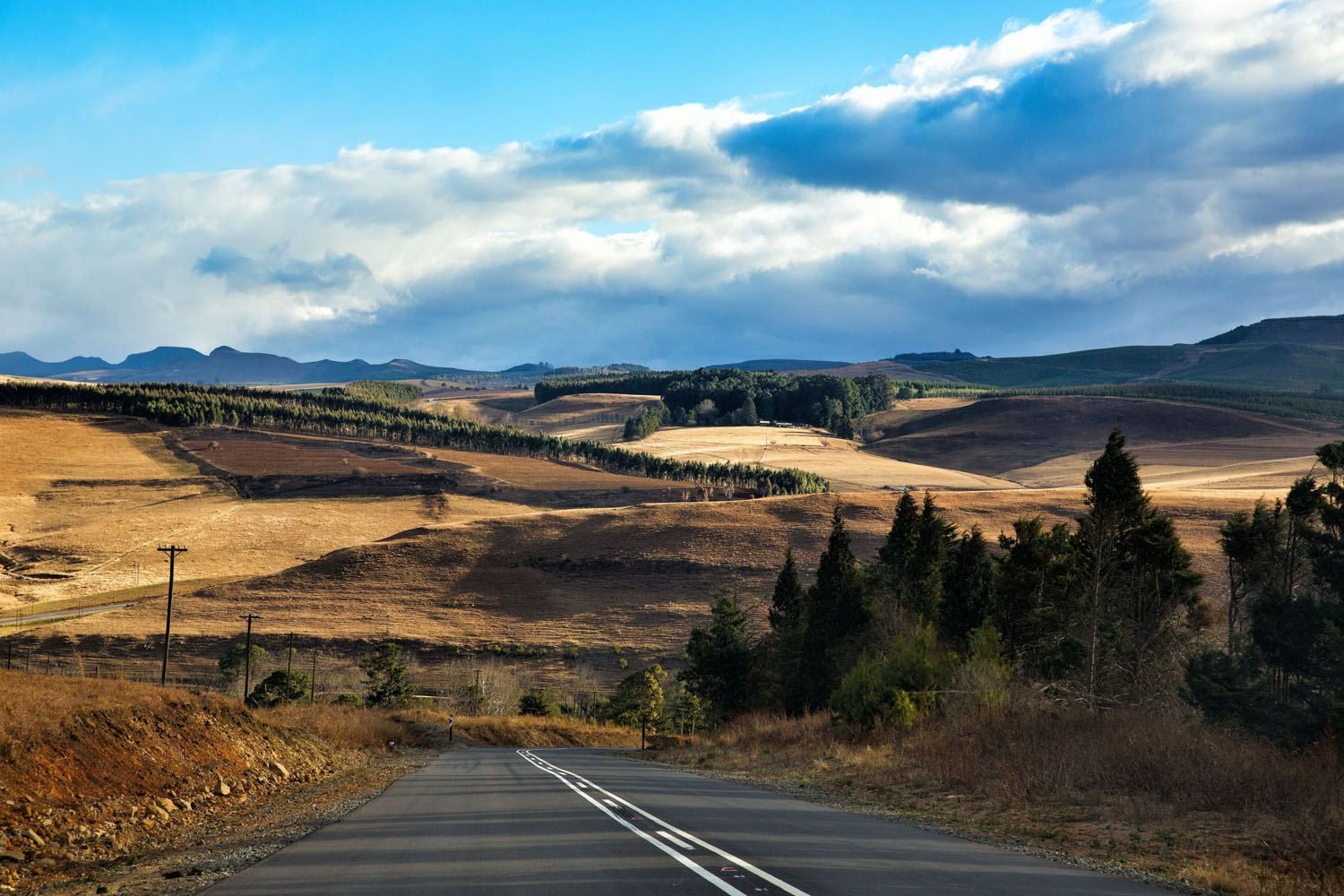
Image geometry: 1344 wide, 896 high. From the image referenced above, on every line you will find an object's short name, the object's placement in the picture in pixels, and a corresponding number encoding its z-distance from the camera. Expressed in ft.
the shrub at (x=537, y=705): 259.39
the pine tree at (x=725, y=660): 233.96
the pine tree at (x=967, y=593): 169.07
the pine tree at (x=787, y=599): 232.94
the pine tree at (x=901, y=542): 204.03
